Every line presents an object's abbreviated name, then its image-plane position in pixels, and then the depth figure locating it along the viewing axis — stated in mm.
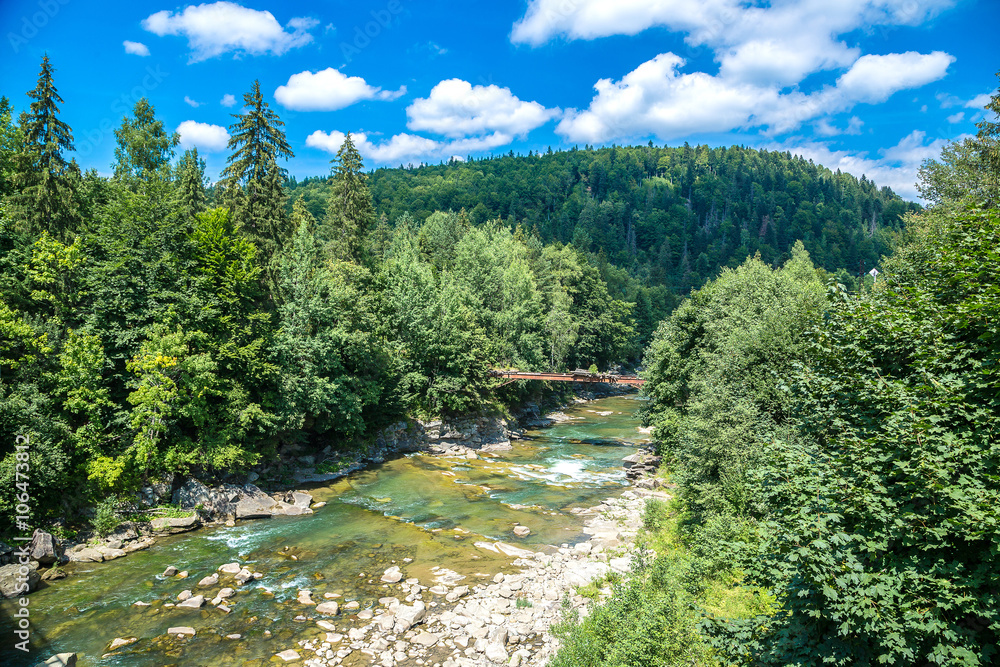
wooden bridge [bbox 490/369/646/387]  44188
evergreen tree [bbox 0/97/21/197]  28631
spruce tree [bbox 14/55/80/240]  26094
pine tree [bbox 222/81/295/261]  34188
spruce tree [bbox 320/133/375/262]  44094
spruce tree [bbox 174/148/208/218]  39312
